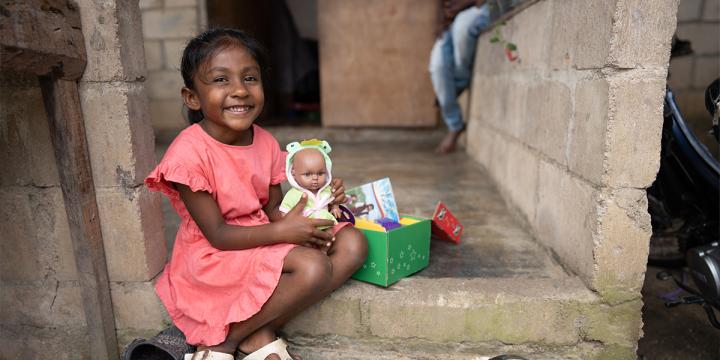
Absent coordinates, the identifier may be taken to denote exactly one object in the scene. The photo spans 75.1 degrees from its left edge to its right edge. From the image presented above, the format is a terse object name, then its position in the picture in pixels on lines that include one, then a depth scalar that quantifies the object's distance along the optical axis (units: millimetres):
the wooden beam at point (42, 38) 1346
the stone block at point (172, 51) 5008
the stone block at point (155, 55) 5070
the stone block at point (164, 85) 5176
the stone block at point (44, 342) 1970
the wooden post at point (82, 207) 1639
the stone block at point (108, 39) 1636
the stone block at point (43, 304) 1929
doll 1740
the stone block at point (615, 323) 1760
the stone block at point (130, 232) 1793
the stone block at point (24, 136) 1730
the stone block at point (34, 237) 1832
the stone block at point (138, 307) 1896
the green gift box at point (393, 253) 1826
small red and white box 2205
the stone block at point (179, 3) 4918
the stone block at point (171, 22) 4949
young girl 1656
